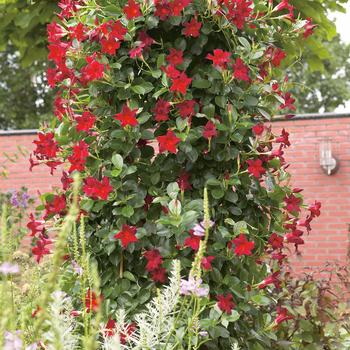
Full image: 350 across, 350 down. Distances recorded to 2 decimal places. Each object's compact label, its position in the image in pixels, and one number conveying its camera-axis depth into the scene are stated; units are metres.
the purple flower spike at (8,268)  1.07
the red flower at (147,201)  2.26
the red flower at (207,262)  2.02
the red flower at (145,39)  2.25
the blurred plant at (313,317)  3.21
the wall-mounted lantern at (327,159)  7.07
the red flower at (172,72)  2.15
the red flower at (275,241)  2.32
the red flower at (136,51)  2.19
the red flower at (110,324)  2.13
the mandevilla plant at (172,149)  2.17
